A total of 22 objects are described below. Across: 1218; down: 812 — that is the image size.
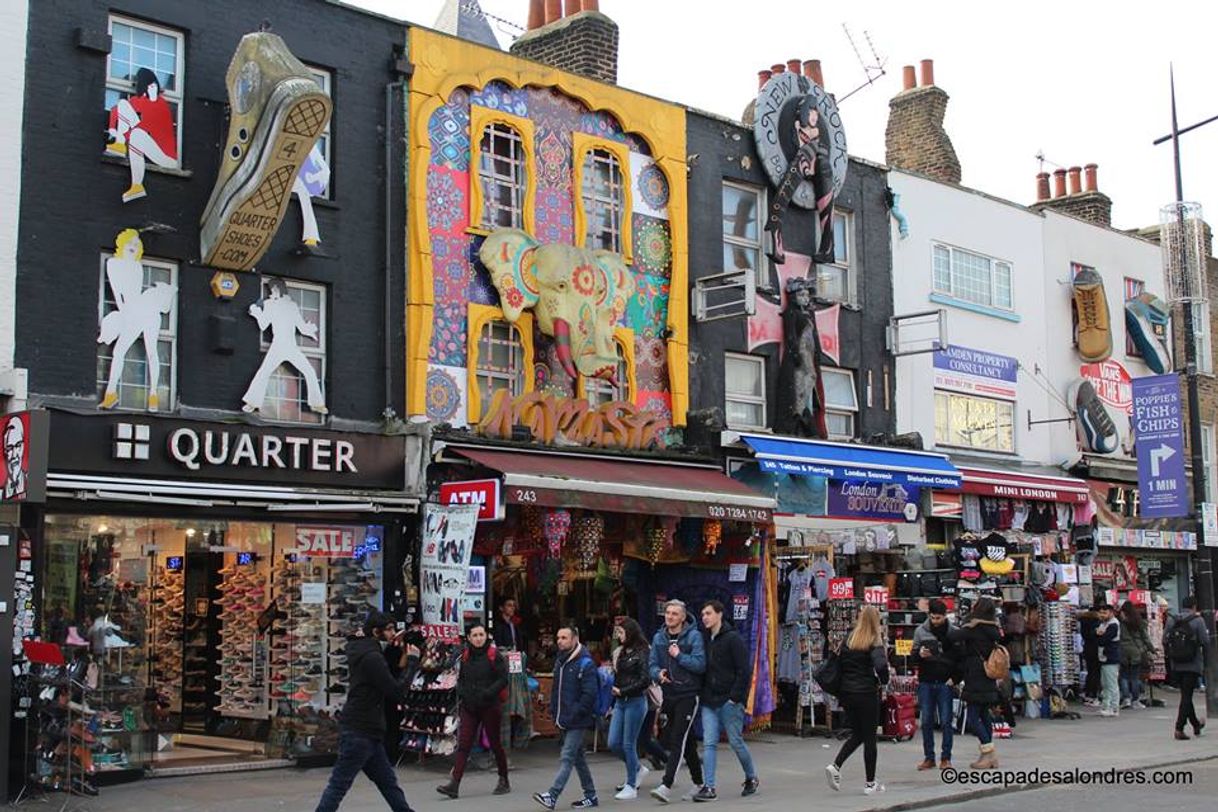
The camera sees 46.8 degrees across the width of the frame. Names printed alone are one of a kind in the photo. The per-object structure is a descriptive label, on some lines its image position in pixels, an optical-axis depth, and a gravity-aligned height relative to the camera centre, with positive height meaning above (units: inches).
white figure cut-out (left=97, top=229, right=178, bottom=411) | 561.0 +106.6
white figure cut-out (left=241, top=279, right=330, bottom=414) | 605.0 +103.4
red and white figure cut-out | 565.3 +181.4
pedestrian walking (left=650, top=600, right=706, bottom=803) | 488.4 -37.4
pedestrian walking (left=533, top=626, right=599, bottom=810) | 478.0 -45.9
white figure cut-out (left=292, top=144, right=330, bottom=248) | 617.9 +172.0
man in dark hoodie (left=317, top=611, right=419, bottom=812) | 403.5 -42.7
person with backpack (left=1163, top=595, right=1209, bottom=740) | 672.4 -45.3
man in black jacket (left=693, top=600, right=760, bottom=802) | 485.4 -37.4
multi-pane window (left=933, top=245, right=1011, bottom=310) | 948.0 +197.5
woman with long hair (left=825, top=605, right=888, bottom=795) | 501.7 -43.2
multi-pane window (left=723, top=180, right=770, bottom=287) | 813.2 +195.9
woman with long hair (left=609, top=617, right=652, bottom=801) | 496.7 -43.0
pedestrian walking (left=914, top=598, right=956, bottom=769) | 575.2 -49.8
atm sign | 594.2 +33.0
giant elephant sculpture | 682.8 +139.0
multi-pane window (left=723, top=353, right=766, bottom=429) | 805.2 +102.8
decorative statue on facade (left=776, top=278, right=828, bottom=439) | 816.9 +114.9
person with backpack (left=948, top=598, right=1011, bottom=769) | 547.2 -39.2
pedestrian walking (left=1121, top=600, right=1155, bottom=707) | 828.6 -44.4
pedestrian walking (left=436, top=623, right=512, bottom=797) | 505.0 -42.8
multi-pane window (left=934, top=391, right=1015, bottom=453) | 936.3 +97.5
